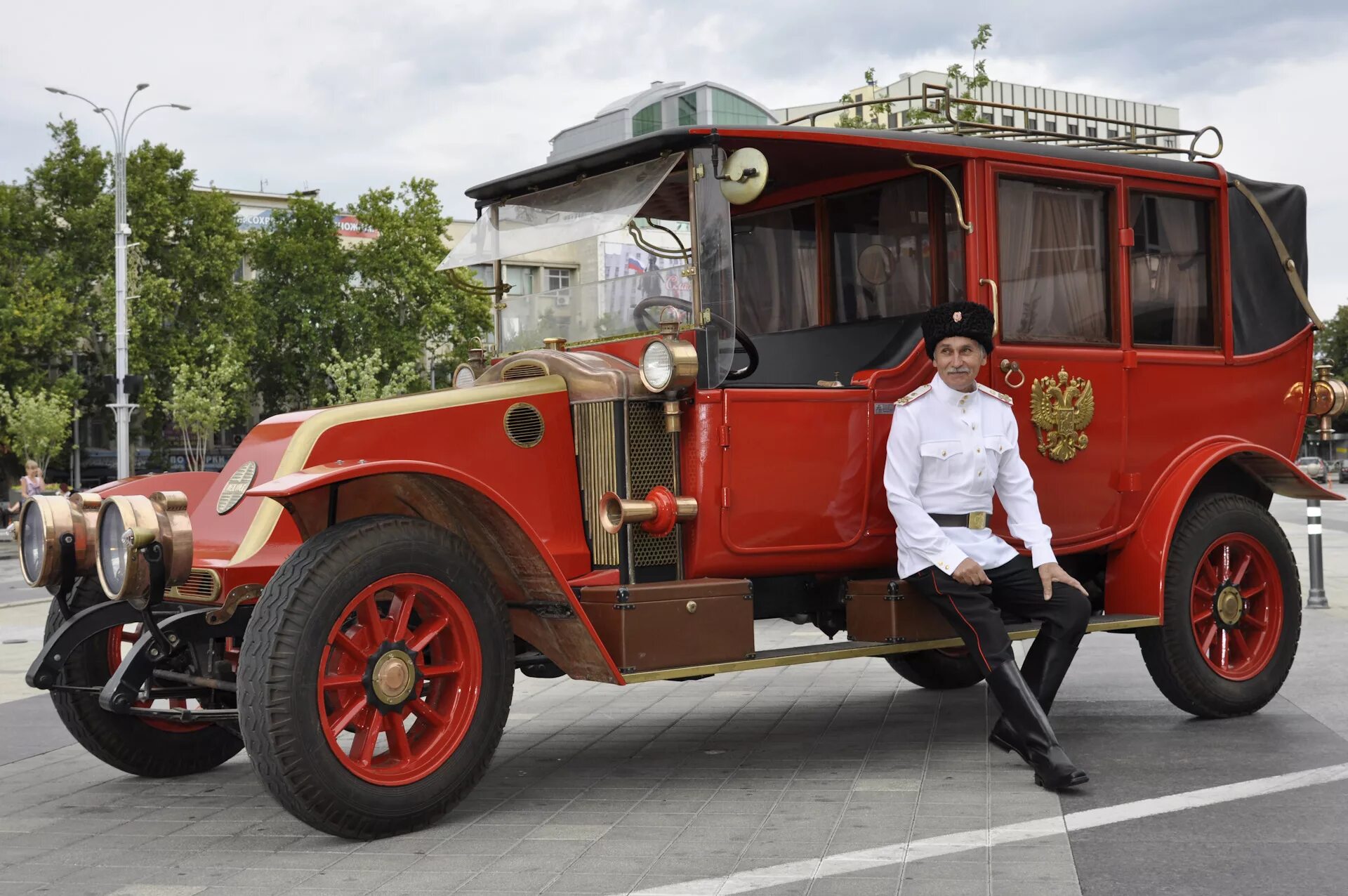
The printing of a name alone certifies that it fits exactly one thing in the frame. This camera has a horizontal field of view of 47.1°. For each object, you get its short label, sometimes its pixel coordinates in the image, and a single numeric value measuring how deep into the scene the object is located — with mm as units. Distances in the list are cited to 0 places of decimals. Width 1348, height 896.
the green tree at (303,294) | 60469
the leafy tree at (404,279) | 58656
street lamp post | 36781
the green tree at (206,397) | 52031
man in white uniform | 6023
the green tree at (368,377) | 52156
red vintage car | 5195
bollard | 13117
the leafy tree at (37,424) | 47812
